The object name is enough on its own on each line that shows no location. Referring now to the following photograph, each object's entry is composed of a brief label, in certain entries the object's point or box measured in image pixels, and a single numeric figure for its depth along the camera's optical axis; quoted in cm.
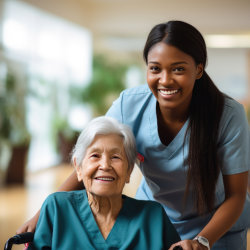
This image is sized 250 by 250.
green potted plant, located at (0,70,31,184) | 583
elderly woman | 152
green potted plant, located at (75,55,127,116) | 899
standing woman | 152
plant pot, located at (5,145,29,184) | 619
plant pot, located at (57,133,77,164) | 848
